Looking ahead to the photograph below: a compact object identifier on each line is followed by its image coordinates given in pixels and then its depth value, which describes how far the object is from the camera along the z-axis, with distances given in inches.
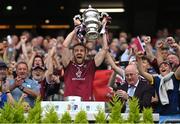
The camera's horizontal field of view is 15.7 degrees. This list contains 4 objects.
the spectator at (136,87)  409.7
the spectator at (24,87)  436.5
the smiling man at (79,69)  432.1
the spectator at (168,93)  428.5
